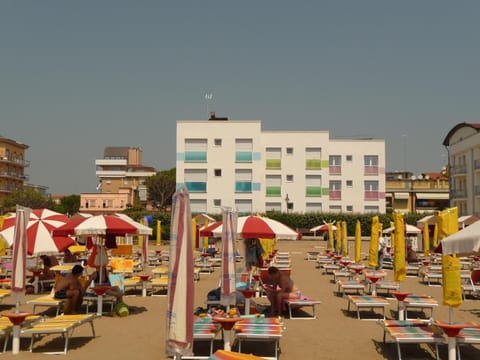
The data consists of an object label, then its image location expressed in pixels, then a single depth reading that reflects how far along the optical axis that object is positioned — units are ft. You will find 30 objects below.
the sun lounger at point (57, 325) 28.89
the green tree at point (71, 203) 335.55
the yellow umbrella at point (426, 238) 91.09
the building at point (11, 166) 274.16
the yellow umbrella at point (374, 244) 53.62
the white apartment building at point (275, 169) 187.21
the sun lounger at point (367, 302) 38.96
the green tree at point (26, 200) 230.89
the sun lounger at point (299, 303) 39.58
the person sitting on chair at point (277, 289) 40.98
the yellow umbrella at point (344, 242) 86.12
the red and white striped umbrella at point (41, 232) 44.20
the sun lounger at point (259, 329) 28.02
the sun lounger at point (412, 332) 27.22
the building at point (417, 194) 249.34
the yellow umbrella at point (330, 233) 103.40
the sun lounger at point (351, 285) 50.08
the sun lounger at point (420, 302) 38.11
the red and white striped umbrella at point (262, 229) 39.09
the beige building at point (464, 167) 179.73
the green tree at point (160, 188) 291.99
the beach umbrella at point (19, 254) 31.55
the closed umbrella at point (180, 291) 19.83
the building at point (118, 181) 286.46
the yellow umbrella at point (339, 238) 91.87
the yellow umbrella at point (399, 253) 40.24
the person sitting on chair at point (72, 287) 39.73
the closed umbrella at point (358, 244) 69.01
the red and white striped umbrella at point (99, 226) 39.29
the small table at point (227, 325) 27.68
